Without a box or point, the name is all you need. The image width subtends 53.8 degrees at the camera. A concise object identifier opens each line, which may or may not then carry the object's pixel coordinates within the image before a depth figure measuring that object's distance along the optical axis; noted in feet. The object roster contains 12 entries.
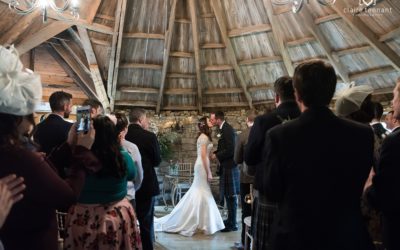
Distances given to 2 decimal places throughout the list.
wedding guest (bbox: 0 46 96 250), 4.59
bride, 18.15
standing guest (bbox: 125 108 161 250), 13.50
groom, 18.62
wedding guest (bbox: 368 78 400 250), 5.88
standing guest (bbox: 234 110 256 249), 13.55
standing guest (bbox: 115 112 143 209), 11.76
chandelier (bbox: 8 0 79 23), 13.91
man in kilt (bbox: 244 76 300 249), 8.74
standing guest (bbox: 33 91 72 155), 10.82
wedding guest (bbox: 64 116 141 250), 8.12
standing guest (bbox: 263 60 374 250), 5.32
